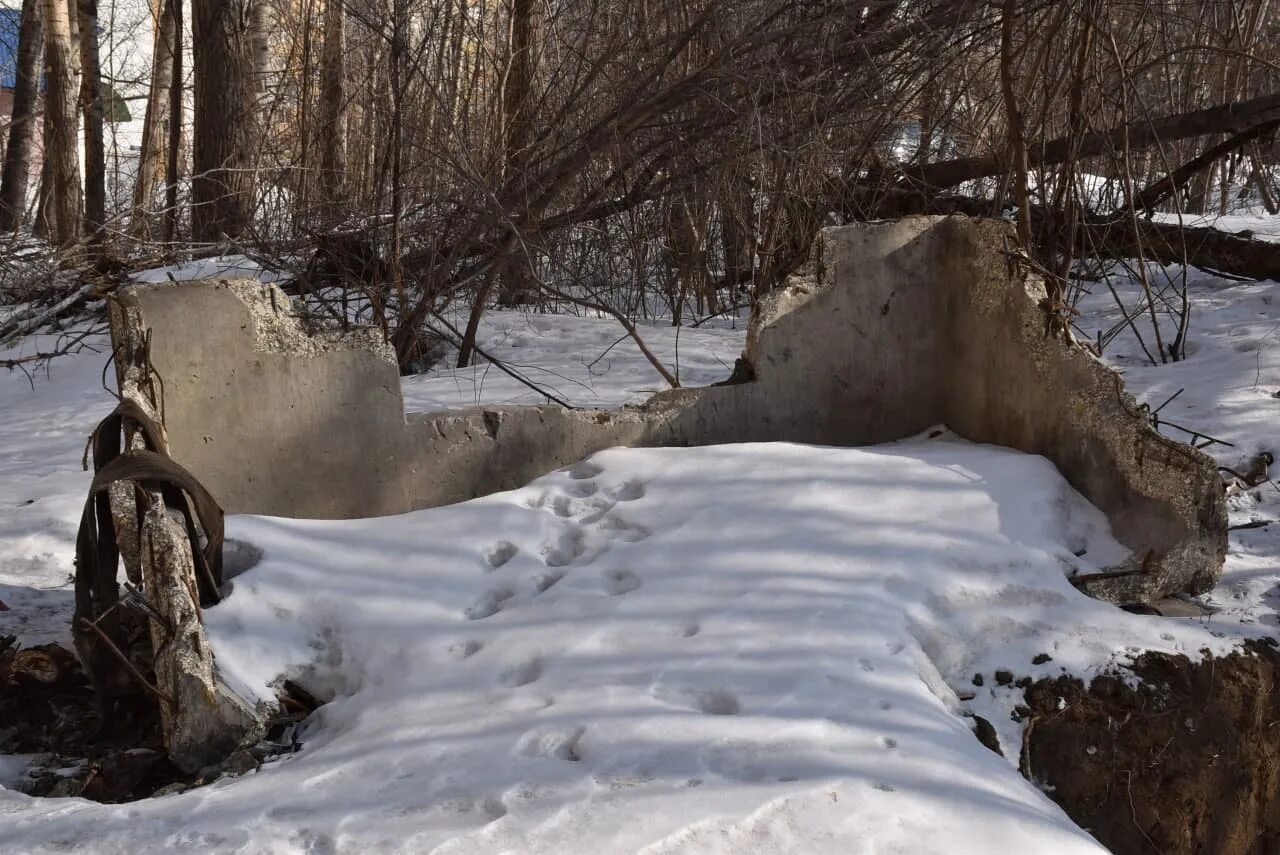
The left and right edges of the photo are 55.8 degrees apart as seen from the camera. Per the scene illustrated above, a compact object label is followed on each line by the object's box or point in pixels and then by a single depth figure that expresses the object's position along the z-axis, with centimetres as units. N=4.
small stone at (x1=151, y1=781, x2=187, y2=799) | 270
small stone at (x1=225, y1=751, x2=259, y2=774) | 278
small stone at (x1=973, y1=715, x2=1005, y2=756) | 304
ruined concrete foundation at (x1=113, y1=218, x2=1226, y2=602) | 376
